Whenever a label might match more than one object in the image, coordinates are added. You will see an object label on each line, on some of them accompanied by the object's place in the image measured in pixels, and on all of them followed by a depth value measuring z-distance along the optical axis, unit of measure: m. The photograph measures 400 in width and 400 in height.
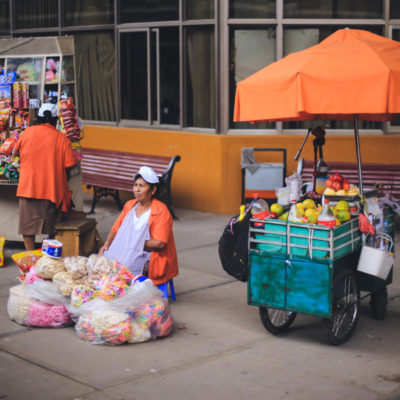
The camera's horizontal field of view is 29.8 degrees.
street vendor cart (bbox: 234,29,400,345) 5.66
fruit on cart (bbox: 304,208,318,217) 5.85
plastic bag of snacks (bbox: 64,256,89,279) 6.21
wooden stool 8.25
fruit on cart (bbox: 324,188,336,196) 6.36
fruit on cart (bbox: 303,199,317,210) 6.07
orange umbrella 5.66
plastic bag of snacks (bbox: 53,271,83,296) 6.13
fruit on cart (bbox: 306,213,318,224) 5.78
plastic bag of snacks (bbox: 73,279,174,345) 5.78
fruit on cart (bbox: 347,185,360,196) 6.33
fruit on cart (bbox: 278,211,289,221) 6.05
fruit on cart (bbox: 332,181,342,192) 6.41
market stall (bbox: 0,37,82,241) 8.92
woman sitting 6.59
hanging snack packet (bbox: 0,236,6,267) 8.40
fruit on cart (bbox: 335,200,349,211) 6.00
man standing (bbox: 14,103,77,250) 8.26
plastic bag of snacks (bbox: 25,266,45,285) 6.36
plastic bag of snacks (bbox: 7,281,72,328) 6.22
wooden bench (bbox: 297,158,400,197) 10.46
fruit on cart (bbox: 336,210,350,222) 5.95
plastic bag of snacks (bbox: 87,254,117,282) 6.11
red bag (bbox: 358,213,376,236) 6.01
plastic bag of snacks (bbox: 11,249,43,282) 6.78
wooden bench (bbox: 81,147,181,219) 11.71
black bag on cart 6.06
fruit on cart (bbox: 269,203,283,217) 6.04
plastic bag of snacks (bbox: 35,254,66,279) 6.28
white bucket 5.89
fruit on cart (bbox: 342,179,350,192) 6.40
